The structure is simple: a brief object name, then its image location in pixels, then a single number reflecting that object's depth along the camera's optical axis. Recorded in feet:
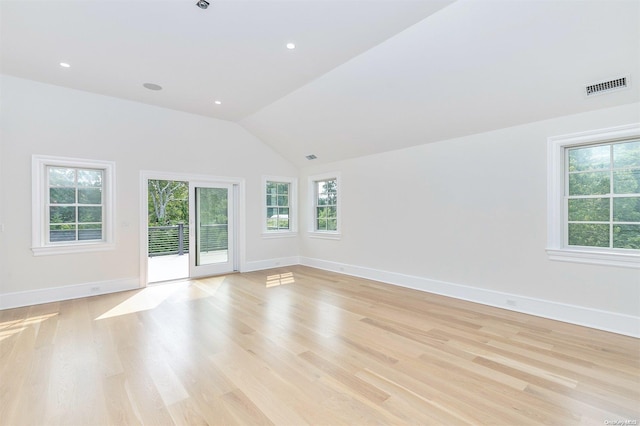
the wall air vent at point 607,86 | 9.65
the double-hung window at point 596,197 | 10.65
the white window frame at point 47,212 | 14.08
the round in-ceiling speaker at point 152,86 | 14.40
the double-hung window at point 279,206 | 22.79
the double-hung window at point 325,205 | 21.59
